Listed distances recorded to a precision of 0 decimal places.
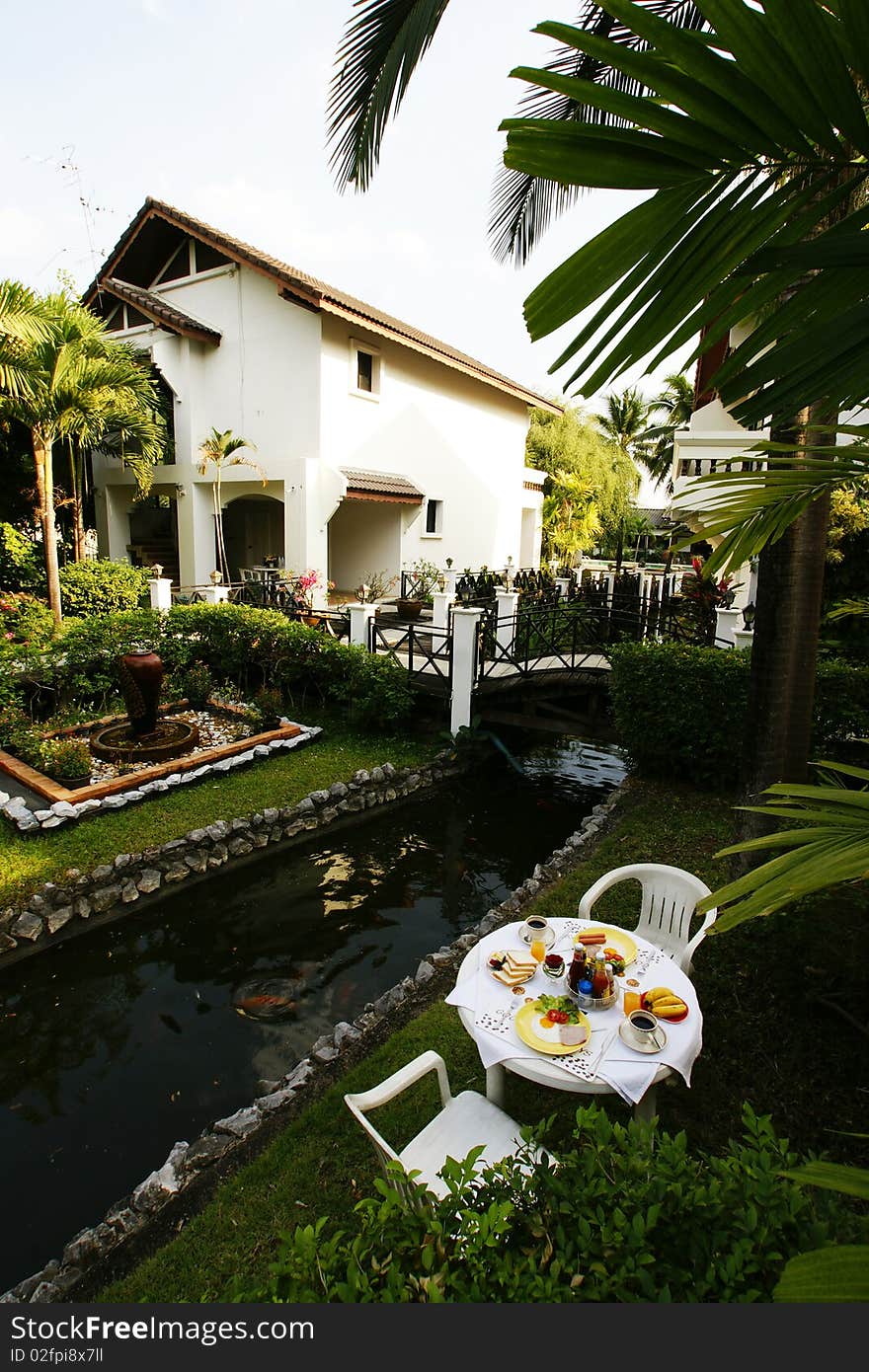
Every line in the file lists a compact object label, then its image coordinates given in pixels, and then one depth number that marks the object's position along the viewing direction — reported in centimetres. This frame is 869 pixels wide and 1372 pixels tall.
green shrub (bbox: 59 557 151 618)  1391
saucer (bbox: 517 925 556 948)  400
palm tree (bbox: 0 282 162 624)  1150
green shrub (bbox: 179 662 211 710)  1045
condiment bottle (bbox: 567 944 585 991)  351
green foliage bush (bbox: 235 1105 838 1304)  147
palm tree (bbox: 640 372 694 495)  3291
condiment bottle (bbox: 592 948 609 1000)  345
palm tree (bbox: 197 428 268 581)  1439
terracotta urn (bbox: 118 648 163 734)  843
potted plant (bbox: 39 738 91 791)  754
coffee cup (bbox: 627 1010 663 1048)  318
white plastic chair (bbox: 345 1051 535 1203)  286
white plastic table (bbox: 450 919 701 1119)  310
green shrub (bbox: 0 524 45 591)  1412
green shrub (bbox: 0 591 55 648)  1019
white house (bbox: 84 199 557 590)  1449
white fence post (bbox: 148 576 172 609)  1279
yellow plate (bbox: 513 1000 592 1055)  317
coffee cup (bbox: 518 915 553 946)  402
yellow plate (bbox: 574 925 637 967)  388
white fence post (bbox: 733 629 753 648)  875
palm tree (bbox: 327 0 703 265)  454
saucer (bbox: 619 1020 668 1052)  316
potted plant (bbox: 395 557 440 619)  1614
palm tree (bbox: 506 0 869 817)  73
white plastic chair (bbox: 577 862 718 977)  456
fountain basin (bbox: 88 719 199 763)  847
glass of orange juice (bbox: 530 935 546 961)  384
